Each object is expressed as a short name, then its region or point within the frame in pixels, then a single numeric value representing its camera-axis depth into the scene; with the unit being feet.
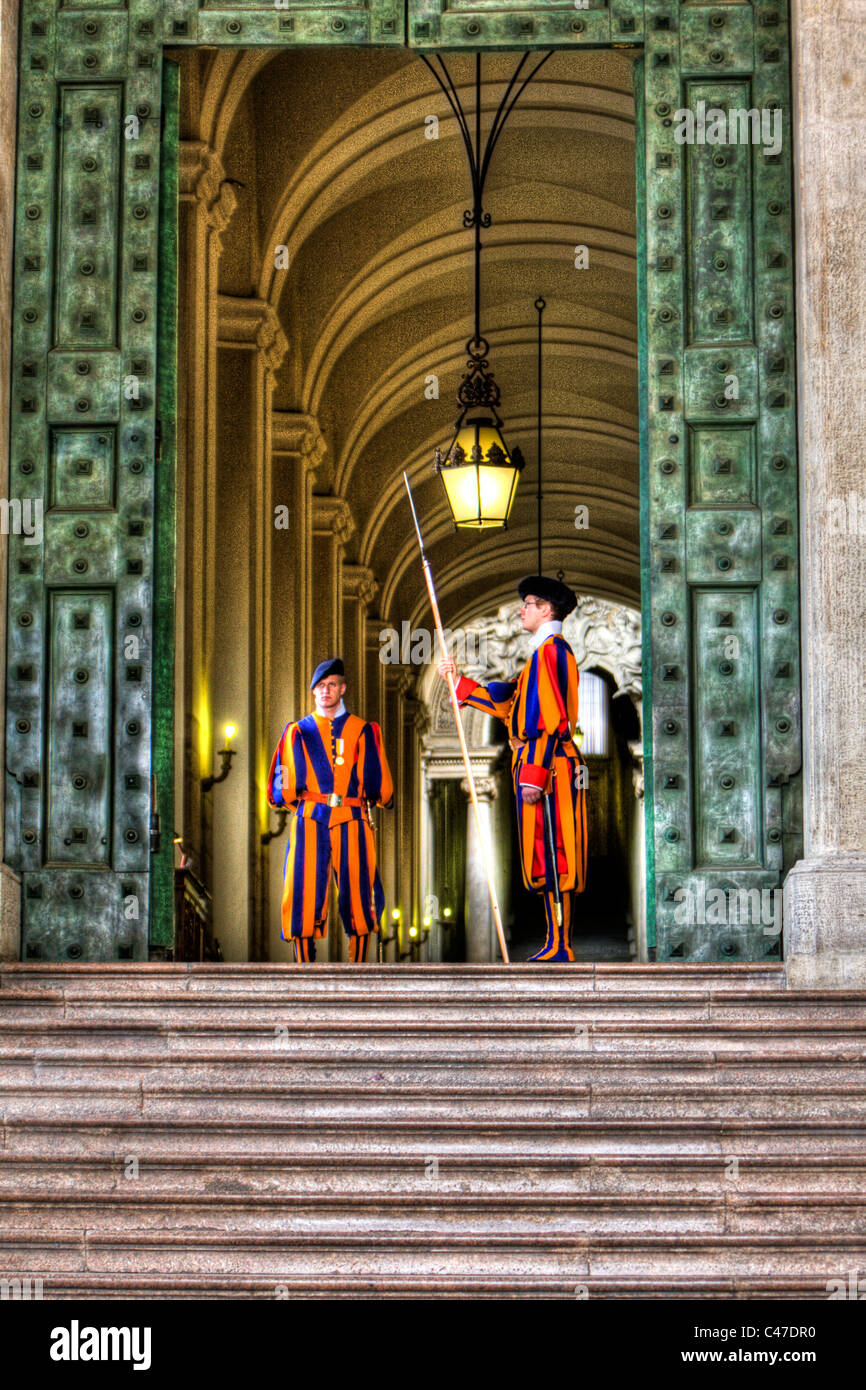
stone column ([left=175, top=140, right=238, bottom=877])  50.78
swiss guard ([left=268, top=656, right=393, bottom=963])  38.73
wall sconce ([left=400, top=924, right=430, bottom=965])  117.91
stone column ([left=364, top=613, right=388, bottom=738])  100.73
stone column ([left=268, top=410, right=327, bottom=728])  67.77
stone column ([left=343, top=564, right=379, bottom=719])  91.50
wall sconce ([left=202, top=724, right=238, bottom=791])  53.16
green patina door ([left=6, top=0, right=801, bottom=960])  31.01
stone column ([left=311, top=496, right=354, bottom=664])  81.51
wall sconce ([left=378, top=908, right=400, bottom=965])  93.44
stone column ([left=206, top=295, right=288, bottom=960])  56.44
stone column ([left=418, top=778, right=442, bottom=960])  148.15
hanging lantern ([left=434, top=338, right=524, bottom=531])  40.01
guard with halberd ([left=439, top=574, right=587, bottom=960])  35.55
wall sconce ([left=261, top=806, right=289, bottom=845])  58.44
